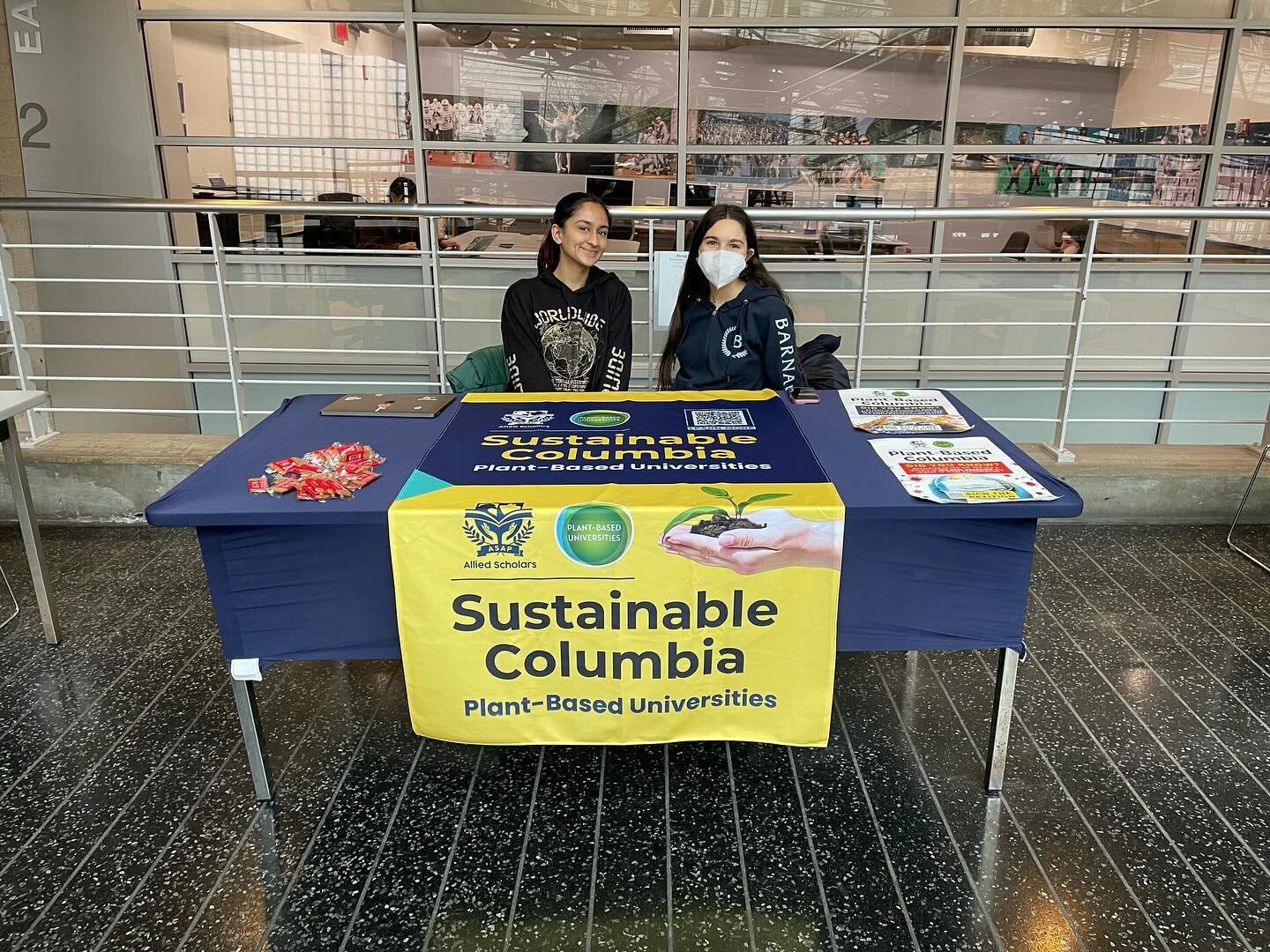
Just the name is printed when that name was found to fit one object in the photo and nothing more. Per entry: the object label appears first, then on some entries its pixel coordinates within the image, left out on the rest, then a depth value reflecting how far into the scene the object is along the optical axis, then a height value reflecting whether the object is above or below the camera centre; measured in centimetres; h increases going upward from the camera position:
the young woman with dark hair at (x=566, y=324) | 300 -46
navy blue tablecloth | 189 -80
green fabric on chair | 297 -61
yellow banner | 186 -87
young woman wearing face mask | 278 -41
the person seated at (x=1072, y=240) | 528 -31
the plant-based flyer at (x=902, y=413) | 236 -59
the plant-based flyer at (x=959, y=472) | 192 -62
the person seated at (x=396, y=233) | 517 -28
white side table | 274 -94
